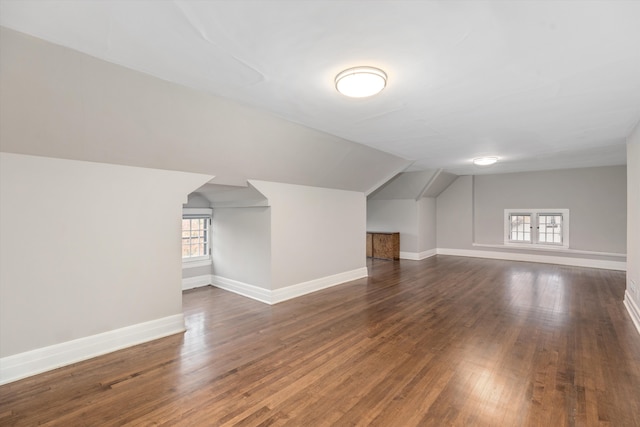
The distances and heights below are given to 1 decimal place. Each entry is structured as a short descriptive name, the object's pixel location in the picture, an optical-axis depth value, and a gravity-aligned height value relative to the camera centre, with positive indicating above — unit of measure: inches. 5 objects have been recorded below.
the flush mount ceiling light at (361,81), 86.6 +38.7
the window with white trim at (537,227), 296.8 -12.2
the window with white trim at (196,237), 211.6 -17.2
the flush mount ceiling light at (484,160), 223.3 +40.4
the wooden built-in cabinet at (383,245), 333.7 -34.4
